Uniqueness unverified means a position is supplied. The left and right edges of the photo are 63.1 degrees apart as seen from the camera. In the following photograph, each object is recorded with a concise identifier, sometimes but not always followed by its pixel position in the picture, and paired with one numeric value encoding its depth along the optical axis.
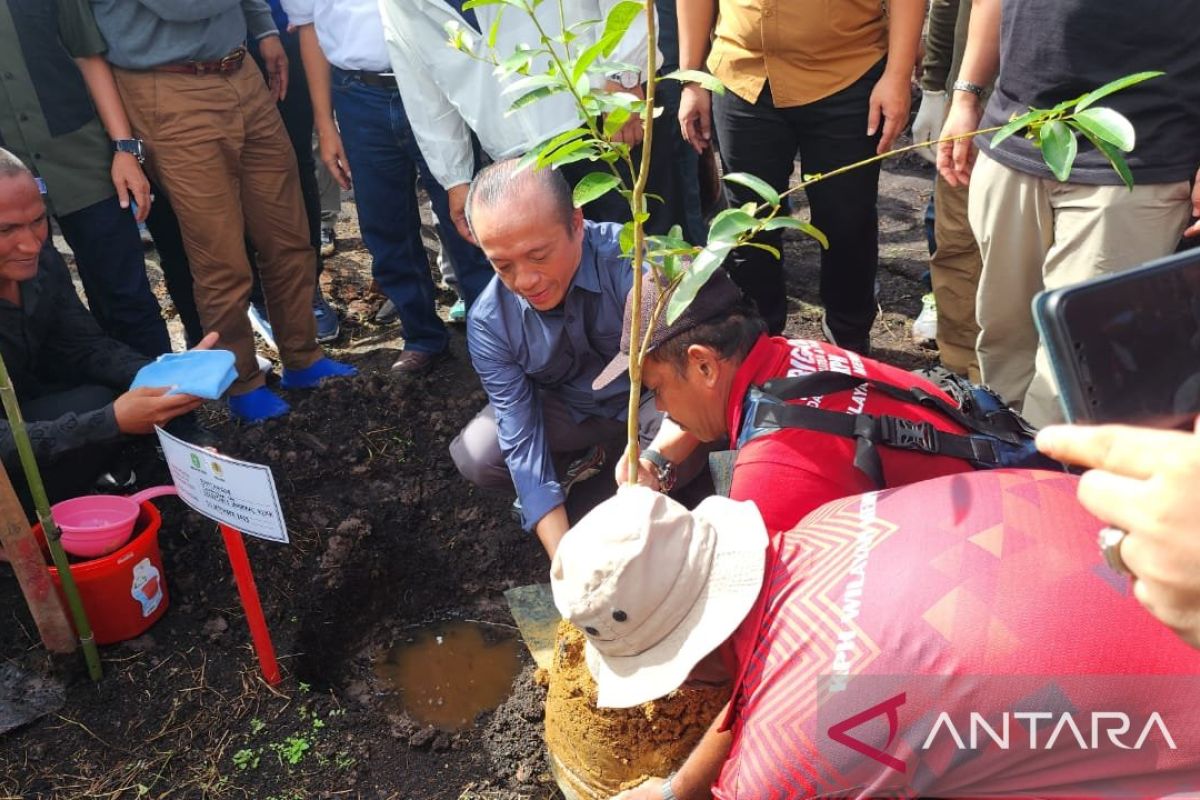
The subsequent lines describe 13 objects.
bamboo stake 2.25
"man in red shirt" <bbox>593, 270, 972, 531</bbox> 1.84
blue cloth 2.63
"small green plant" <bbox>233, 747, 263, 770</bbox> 2.39
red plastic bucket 2.52
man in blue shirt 2.58
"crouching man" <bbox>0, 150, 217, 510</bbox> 2.69
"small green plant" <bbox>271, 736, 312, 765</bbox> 2.41
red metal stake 2.34
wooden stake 2.30
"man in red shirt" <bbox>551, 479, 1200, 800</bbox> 1.31
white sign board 2.12
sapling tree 1.40
